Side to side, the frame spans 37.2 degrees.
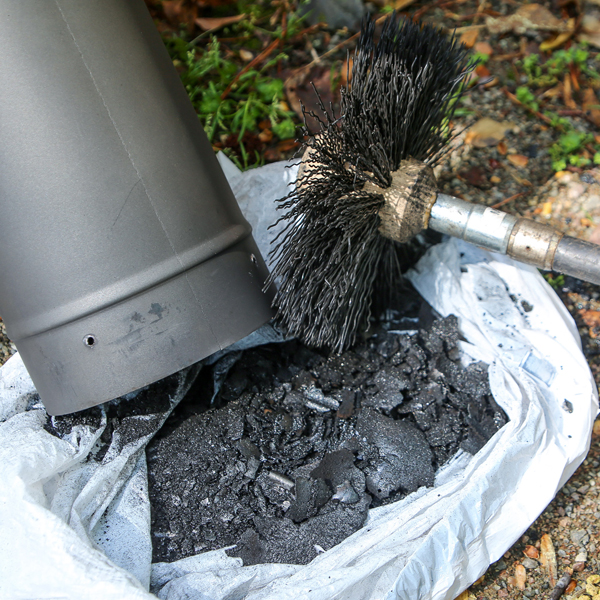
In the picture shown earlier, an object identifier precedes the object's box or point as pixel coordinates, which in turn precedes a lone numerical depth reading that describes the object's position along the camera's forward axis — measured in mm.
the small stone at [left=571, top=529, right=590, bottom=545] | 547
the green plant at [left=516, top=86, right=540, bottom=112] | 724
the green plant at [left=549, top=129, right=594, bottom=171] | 690
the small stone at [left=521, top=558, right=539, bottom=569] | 538
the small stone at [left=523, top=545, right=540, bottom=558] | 542
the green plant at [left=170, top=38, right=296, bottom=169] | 699
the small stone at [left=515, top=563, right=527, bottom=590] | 532
